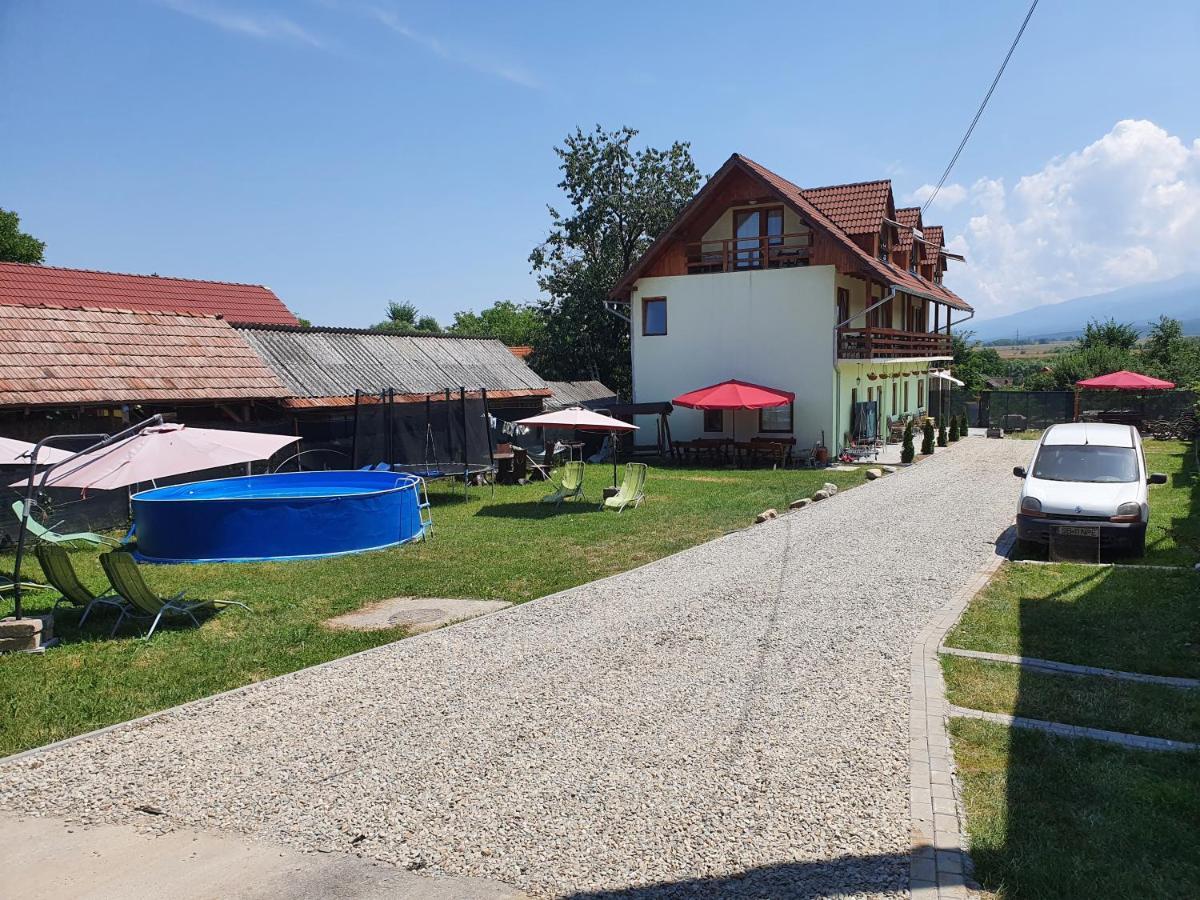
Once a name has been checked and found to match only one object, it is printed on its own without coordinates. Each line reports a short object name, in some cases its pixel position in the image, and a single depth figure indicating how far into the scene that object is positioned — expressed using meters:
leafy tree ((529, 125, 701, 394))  37.97
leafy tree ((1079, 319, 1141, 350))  45.66
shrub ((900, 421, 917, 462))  25.57
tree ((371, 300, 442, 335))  89.69
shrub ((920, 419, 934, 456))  27.94
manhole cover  9.41
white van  11.84
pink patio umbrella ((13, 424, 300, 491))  9.09
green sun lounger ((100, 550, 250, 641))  8.59
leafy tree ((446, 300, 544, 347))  83.42
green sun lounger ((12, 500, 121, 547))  12.76
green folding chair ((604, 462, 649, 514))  17.38
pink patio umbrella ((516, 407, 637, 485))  18.30
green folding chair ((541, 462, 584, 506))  18.03
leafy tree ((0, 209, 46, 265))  41.88
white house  26.38
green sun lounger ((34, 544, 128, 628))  9.08
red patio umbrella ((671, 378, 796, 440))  24.75
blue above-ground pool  12.64
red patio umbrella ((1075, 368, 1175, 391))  32.28
